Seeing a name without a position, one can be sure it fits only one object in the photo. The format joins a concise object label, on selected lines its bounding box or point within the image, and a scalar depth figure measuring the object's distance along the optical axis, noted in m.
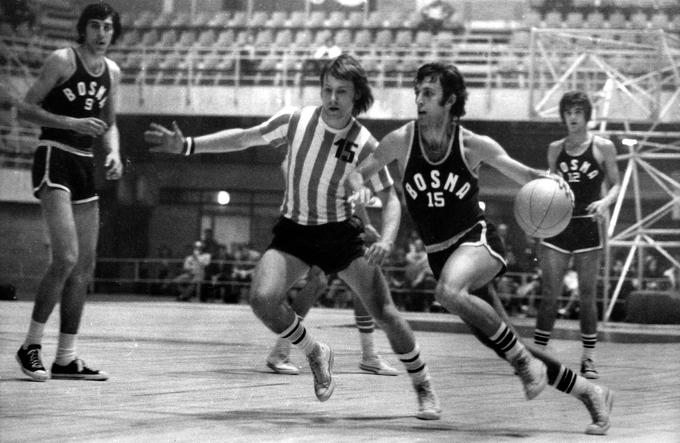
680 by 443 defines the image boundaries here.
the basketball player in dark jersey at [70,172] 6.48
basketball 5.64
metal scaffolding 15.91
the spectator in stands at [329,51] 16.17
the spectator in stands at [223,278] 23.61
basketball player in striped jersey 5.61
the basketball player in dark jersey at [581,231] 8.51
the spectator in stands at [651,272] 19.83
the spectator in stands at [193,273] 23.95
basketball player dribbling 5.43
